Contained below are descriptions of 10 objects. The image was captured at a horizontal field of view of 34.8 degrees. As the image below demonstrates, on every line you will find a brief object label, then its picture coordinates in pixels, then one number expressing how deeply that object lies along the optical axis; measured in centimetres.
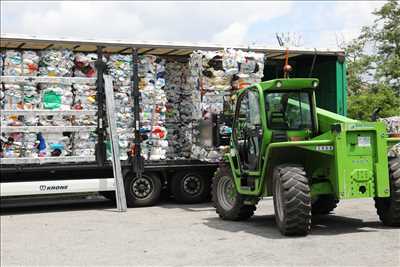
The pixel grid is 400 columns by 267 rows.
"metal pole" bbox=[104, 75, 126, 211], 1262
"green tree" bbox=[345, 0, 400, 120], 2781
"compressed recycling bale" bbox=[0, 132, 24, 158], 1215
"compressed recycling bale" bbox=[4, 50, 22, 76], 1220
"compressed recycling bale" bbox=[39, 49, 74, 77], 1249
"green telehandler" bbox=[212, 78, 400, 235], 870
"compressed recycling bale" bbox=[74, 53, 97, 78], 1284
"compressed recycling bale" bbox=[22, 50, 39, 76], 1232
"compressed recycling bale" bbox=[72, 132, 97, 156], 1270
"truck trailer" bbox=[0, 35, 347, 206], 1224
